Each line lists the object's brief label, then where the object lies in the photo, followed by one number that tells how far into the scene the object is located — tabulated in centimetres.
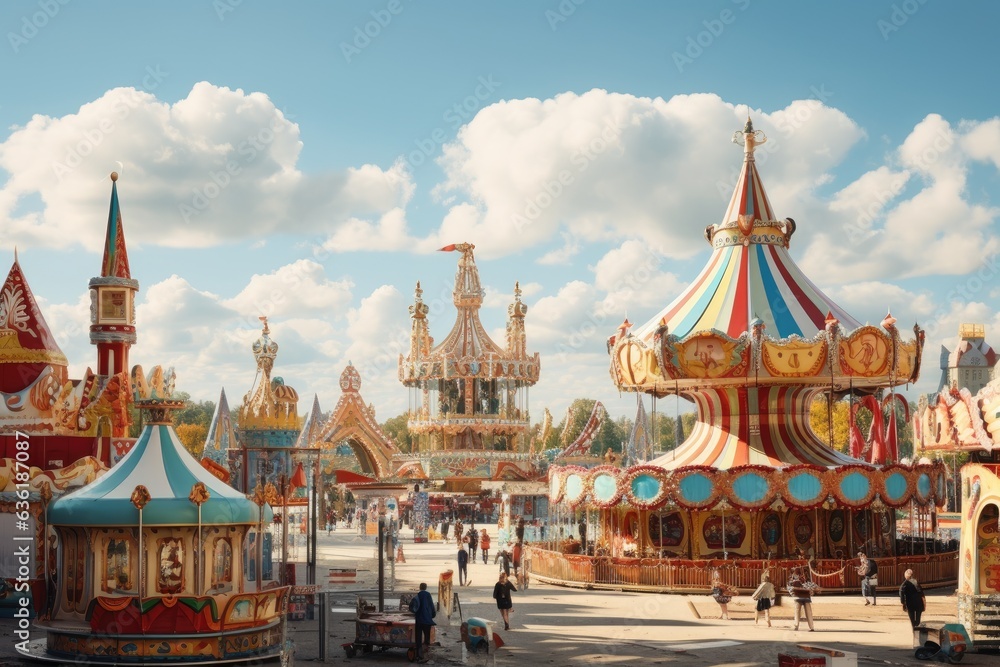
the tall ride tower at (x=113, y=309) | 3281
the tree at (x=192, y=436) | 8518
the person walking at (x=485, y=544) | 3523
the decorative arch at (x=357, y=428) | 6125
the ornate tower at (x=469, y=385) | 6041
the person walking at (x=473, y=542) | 3578
